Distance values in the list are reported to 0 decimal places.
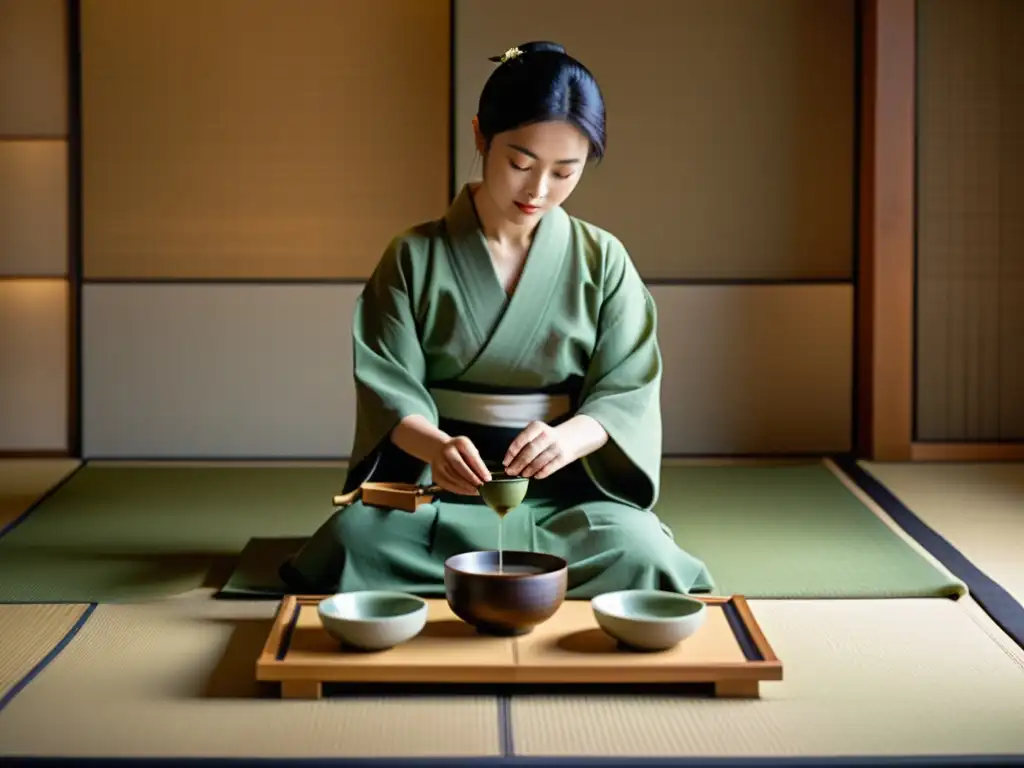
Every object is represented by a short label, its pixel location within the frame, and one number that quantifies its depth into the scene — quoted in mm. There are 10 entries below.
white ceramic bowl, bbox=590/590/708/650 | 2475
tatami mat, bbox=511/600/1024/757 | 2223
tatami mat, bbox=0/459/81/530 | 4258
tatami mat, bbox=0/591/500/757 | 2205
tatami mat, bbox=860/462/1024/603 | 3582
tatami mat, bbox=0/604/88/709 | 2604
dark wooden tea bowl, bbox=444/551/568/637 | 2520
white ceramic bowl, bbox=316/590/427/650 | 2467
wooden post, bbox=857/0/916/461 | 4961
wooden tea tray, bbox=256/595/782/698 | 2432
